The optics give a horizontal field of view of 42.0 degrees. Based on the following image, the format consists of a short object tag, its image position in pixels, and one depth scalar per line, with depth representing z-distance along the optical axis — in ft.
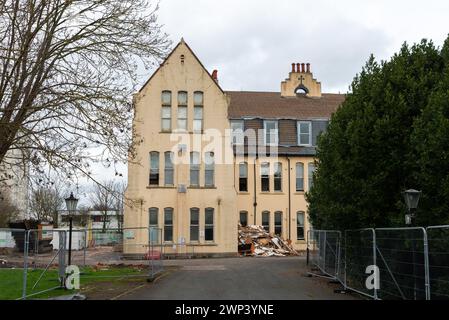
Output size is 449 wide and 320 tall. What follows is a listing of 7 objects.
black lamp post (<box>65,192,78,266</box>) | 82.43
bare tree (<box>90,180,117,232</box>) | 279.36
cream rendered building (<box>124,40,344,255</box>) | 137.69
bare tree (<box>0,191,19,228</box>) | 186.91
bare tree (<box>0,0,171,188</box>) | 50.55
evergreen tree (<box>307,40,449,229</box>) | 57.77
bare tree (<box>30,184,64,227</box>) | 229.86
